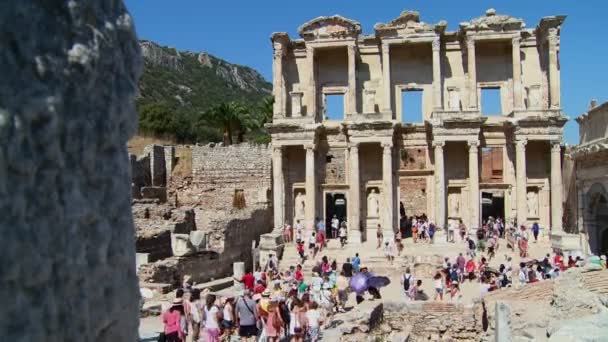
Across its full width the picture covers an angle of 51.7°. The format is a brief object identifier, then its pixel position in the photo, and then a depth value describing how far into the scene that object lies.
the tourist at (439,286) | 16.81
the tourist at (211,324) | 10.35
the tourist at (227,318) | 11.09
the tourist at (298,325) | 11.21
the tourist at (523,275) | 18.00
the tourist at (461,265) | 19.89
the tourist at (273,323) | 10.81
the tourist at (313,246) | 24.27
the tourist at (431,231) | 26.35
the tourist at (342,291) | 15.58
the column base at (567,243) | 22.91
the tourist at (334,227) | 27.84
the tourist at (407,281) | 17.34
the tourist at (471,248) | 22.72
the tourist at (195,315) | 10.98
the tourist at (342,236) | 26.17
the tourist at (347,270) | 17.42
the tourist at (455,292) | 17.19
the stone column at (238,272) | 17.43
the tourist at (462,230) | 26.15
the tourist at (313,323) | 11.41
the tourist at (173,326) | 9.75
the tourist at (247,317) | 10.77
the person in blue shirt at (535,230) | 25.59
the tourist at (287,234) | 26.91
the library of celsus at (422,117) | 27.03
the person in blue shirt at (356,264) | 19.69
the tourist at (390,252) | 22.92
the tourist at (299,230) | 26.52
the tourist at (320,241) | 24.88
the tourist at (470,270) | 20.14
